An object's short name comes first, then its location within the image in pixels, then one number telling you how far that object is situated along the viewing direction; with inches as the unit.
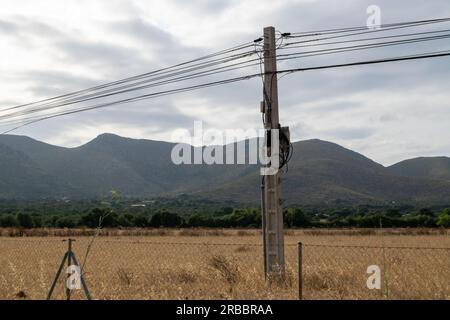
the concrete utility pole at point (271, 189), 517.7
